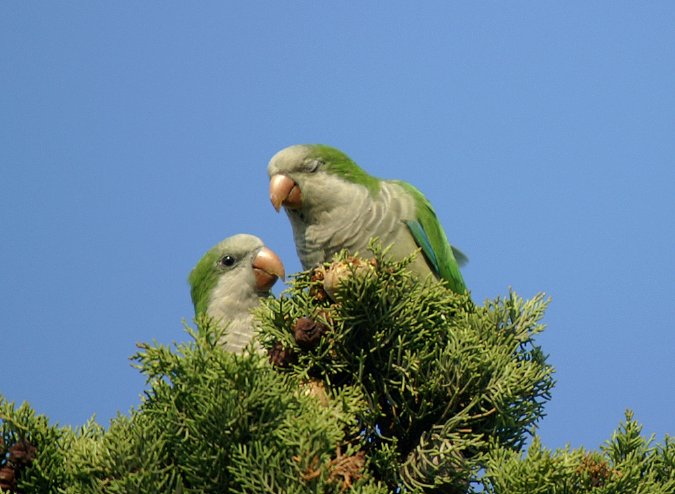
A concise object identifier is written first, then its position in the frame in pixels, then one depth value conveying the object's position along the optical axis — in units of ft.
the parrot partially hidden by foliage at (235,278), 33.06
